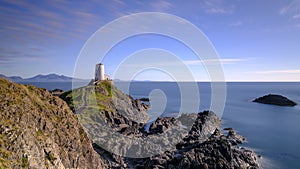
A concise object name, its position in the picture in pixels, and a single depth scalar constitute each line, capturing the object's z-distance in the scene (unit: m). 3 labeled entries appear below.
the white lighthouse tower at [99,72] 88.51
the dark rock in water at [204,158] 32.38
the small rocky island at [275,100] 112.39
